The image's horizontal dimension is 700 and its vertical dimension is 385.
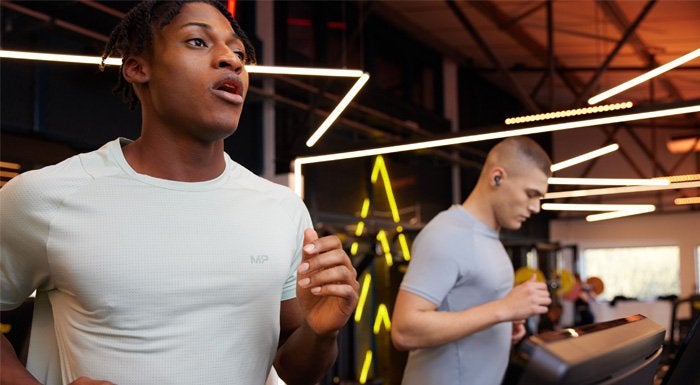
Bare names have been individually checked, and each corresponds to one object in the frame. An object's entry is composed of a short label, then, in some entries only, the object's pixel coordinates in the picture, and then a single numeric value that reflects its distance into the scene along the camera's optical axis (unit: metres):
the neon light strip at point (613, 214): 8.40
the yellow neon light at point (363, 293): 8.77
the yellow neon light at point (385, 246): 9.12
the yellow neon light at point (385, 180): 10.20
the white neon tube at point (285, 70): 3.31
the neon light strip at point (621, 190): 4.77
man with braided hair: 1.26
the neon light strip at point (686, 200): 7.26
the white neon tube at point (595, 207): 7.09
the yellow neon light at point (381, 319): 9.05
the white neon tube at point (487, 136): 3.57
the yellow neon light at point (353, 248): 7.71
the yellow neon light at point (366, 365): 8.91
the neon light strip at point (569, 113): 3.71
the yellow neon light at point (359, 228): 9.57
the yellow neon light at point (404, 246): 9.86
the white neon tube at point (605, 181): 5.56
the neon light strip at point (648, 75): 4.18
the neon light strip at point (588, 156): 5.67
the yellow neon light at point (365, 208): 9.83
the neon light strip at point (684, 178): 4.97
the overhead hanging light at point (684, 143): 9.03
